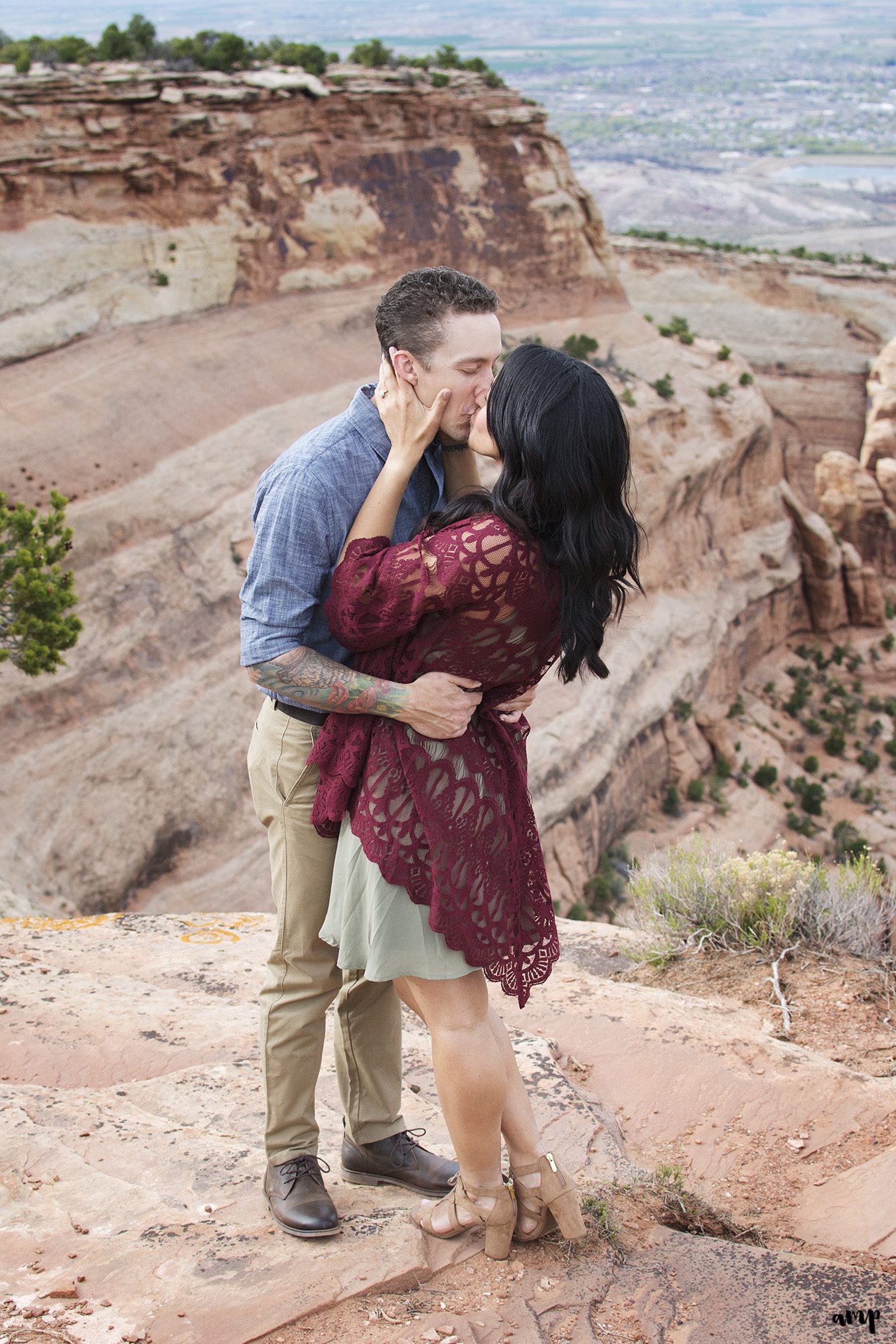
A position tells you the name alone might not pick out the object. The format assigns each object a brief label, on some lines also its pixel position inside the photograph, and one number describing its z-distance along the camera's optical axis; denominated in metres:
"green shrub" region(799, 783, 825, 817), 19.61
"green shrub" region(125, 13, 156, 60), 19.41
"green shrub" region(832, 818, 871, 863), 17.98
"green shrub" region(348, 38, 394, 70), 21.41
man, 2.69
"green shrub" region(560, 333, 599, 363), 20.88
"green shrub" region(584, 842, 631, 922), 15.25
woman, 2.46
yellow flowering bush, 5.25
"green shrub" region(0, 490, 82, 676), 9.19
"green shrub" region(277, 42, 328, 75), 19.83
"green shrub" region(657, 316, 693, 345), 24.11
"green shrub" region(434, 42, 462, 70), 23.03
